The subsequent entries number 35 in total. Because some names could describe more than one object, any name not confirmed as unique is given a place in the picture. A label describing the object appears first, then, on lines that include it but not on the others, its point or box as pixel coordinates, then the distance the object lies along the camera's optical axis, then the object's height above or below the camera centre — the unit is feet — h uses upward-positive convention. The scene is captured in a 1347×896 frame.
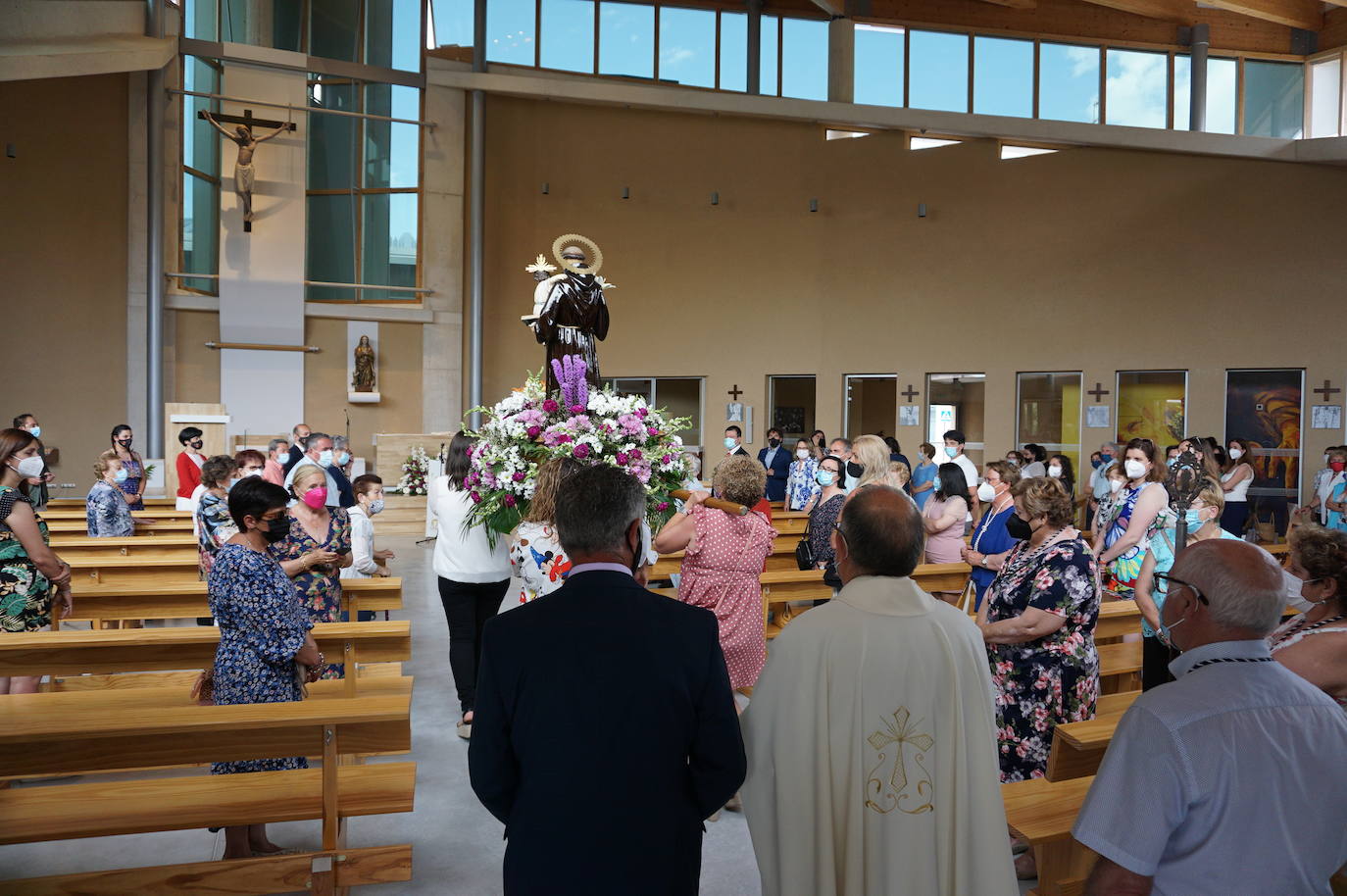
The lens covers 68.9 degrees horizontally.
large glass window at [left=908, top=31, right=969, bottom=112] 49.83 +18.10
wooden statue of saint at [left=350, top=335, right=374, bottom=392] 53.98 +2.51
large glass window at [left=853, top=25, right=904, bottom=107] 50.08 +18.23
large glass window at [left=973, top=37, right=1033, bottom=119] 49.16 +17.45
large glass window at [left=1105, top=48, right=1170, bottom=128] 47.50 +16.40
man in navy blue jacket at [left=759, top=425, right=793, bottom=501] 40.55 -1.74
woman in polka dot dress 12.62 -1.77
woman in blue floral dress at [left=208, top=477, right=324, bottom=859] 9.93 -2.10
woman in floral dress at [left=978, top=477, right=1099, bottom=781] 10.53 -2.29
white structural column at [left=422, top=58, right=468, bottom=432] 53.67 +8.84
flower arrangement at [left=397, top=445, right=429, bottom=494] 44.70 -2.67
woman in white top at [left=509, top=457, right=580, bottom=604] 12.53 -1.66
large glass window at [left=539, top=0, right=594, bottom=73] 52.95 +20.66
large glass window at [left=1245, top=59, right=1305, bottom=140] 45.60 +15.27
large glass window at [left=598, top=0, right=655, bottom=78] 52.95 +20.53
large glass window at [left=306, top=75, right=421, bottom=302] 54.95 +12.44
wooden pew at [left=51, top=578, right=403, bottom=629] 15.94 -3.10
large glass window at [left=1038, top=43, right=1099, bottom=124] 48.44 +16.98
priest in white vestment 6.54 -2.30
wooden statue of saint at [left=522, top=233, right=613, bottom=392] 22.13 +2.51
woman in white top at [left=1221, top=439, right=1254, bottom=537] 33.91 -2.36
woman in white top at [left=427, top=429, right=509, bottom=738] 15.06 -2.42
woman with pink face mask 12.73 -1.72
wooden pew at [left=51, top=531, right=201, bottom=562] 20.83 -2.95
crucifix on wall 49.01 +13.77
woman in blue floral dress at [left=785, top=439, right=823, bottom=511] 34.47 -2.24
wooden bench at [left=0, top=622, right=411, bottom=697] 12.12 -2.97
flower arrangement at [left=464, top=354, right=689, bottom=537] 15.05 -0.38
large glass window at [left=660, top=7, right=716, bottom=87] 52.75 +20.07
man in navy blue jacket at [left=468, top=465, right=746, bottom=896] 5.71 -1.87
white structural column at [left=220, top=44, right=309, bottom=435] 52.31 +7.68
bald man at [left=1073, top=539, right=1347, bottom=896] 5.10 -1.91
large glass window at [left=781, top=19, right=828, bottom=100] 52.03 +19.46
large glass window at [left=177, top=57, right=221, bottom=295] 51.85 +12.31
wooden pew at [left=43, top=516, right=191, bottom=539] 25.67 -3.14
